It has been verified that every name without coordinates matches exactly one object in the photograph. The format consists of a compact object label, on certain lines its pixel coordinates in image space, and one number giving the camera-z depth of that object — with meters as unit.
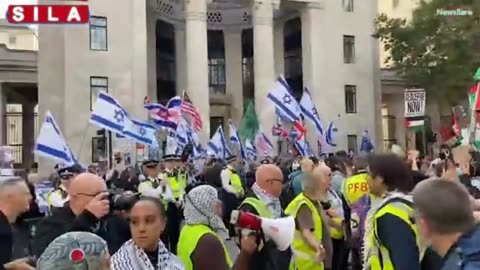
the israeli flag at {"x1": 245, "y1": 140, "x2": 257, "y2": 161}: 28.64
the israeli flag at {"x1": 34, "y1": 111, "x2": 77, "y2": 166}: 14.99
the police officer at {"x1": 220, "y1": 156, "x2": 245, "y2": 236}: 14.12
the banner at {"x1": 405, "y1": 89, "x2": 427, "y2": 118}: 16.56
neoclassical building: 33.34
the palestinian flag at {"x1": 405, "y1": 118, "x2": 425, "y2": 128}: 16.39
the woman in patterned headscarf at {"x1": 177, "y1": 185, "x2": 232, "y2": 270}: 5.21
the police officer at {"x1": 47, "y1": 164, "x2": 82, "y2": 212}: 10.32
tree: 33.12
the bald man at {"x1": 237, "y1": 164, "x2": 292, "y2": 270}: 5.14
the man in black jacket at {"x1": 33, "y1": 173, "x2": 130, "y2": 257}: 5.73
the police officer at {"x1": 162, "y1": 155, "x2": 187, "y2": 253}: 13.14
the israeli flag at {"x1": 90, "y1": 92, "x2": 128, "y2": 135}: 17.45
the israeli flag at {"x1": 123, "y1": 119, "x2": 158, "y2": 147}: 18.95
